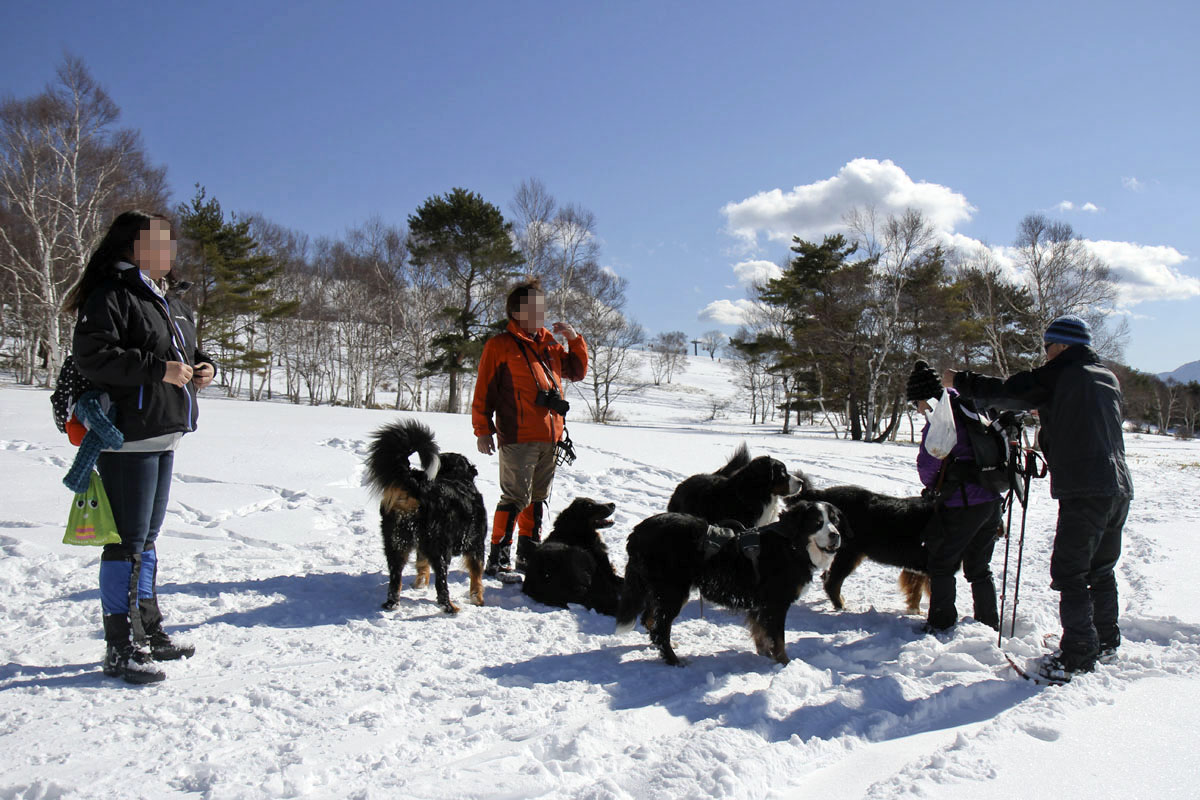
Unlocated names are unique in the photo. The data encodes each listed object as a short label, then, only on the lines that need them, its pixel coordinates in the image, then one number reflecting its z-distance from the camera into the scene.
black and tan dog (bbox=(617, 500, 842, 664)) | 3.33
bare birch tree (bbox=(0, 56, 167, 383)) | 17.42
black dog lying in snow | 4.04
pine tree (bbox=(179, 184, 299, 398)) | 25.64
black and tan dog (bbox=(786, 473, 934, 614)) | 4.00
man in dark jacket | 2.93
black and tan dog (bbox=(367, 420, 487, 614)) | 3.79
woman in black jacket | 2.55
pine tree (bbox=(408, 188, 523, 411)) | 24.38
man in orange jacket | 4.45
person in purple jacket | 3.63
